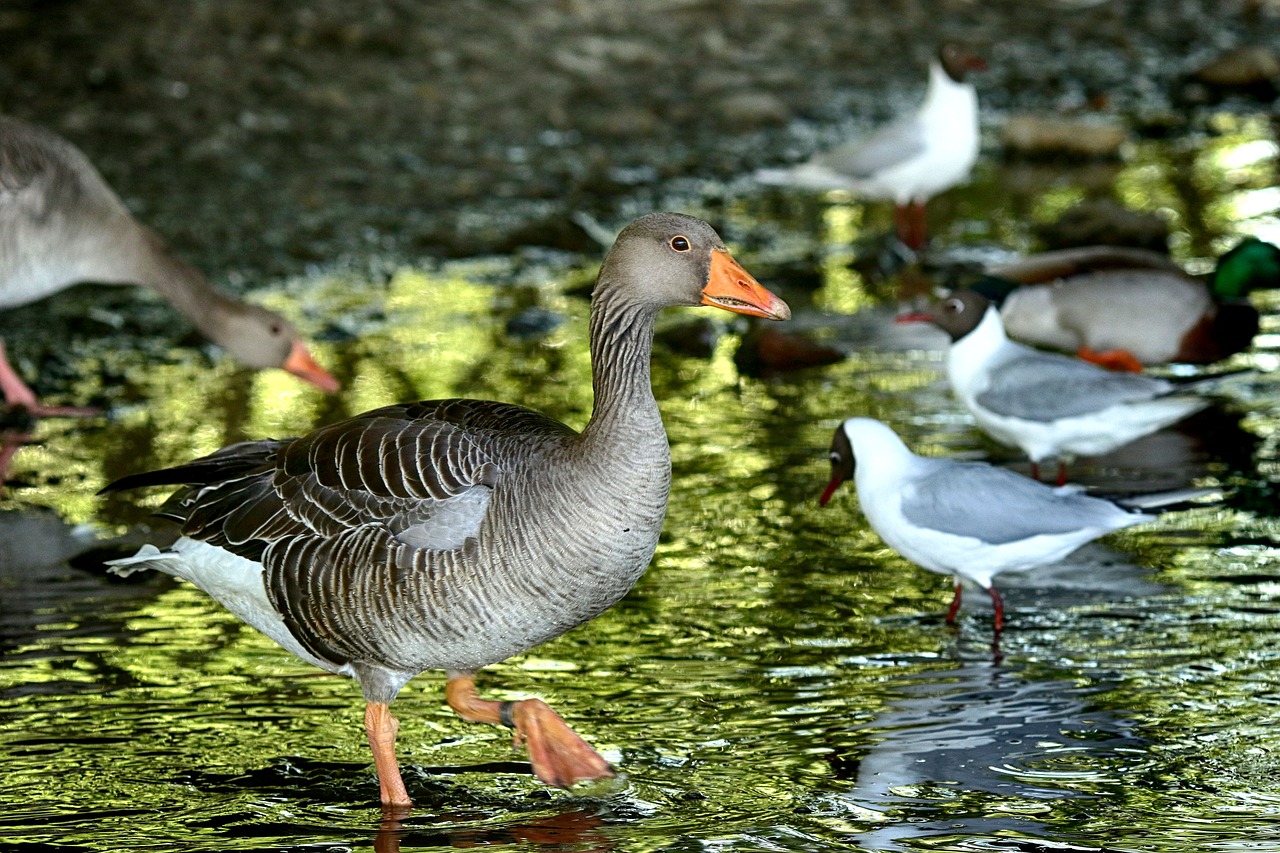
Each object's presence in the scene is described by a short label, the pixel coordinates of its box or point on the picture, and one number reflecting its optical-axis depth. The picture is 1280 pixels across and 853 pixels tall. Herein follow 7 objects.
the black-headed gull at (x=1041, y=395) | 15.79
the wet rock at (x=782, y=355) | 20.19
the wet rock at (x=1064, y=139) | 29.80
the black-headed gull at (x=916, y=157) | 24.92
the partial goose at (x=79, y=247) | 19.41
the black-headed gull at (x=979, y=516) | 13.12
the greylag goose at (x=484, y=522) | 10.44
